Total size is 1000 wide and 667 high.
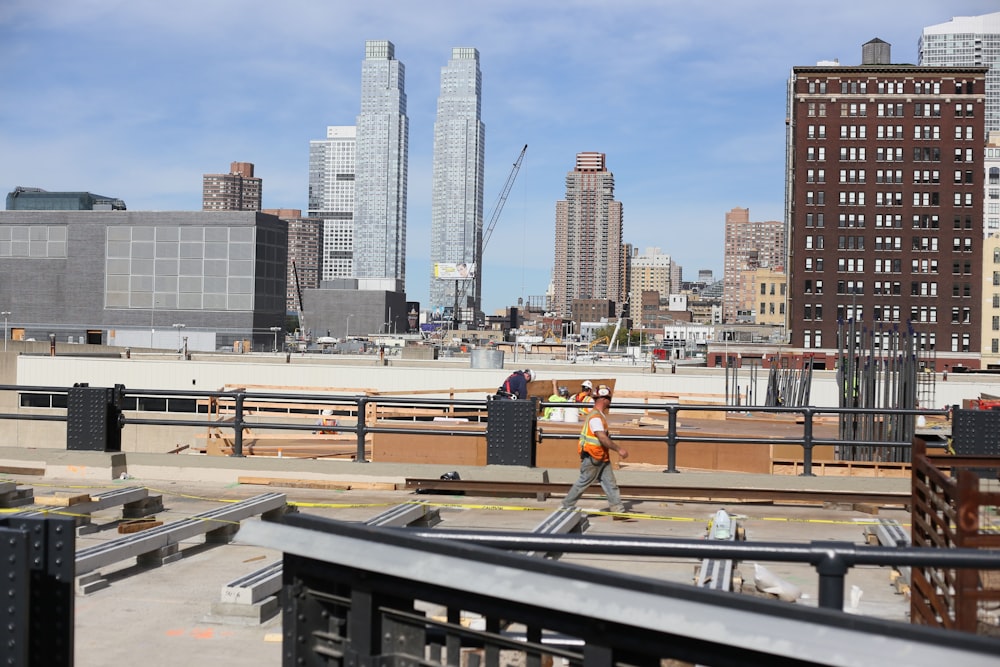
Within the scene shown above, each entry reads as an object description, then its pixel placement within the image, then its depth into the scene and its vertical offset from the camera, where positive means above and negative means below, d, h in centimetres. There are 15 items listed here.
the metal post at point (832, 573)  447 -95
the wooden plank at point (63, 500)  1255 -197
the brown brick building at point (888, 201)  12244 +1703
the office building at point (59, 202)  12712 +1599
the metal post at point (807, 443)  1545 -141
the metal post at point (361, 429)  1624 -137
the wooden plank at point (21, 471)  1719 -221
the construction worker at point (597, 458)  1402 -151
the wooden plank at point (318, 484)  1648 -226
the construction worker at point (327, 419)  3283 -276
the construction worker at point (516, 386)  1930 -81
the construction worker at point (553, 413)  2542 -170
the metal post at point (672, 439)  1565 -141
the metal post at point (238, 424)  1665 -135
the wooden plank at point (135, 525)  1201 -217
